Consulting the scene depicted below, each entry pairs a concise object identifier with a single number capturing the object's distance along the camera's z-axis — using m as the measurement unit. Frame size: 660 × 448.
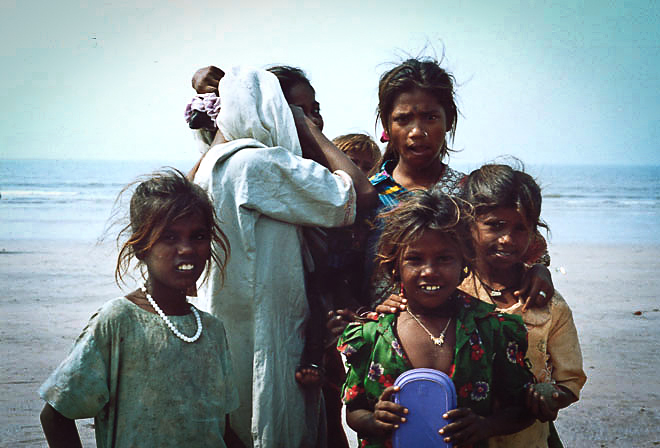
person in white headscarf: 2.58
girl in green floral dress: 2.33
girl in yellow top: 2.63
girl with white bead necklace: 2.11
